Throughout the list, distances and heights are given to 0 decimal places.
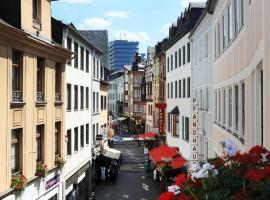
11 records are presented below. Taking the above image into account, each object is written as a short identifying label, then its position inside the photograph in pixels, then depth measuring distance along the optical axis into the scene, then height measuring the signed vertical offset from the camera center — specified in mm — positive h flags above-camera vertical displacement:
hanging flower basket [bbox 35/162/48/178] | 20094 -2761
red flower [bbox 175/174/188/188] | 4892 -783
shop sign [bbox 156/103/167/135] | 45906 -1325
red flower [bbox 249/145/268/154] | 5122 -502
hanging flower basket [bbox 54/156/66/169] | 23442 -2847
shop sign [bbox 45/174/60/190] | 21841 -3634
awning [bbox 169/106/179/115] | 38994 -707
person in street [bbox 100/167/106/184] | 39000 -5738
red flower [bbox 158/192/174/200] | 4496 -861
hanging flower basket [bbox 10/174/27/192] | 16891 -2781
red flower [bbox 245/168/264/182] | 4168 -621
